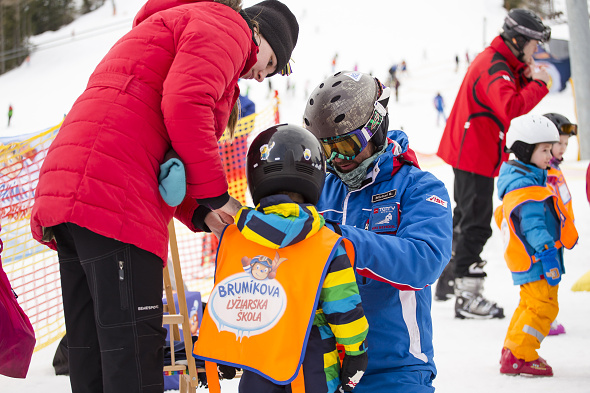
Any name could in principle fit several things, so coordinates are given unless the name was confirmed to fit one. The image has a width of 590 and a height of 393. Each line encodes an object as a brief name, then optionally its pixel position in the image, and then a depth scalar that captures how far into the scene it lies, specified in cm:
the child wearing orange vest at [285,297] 173
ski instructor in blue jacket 193
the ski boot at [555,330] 457
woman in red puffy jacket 191
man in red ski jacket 512
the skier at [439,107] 2358
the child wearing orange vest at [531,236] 376
